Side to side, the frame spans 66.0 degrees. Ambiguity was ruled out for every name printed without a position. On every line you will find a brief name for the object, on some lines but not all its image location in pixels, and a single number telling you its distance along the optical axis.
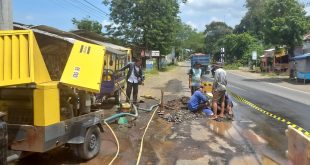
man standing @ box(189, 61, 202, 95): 9.08
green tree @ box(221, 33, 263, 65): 41.39
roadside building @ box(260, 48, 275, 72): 31.03
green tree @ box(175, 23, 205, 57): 79.98
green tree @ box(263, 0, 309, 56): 20.35
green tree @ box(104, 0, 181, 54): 27.64
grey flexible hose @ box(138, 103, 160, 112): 7.93
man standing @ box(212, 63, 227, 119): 7.26
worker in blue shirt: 7.73
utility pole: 4.86
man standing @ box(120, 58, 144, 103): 8.22
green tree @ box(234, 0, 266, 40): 48.58
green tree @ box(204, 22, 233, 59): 64.41
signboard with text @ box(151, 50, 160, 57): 26.37
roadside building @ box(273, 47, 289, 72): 29.07
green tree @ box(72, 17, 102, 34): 40.00
